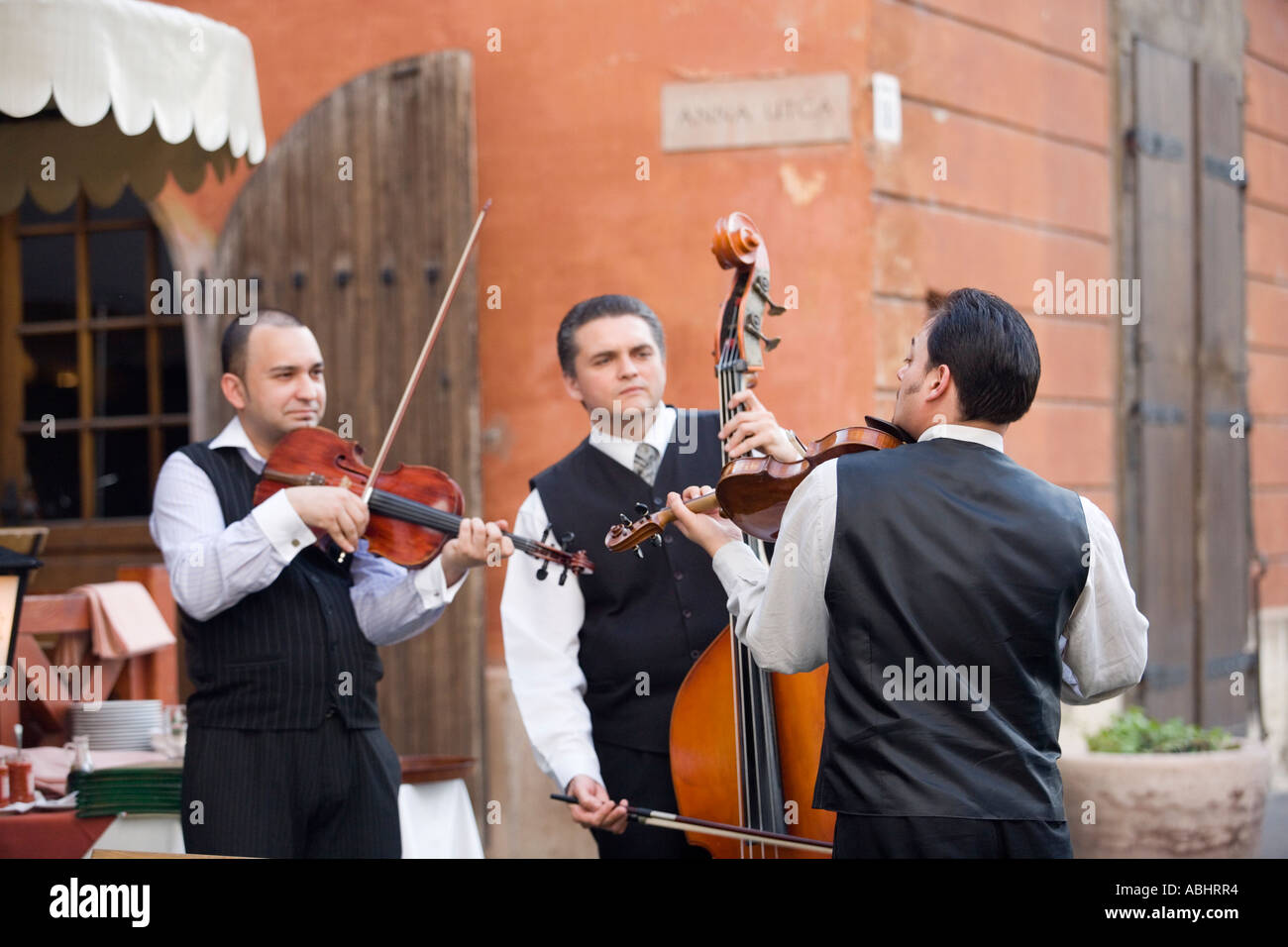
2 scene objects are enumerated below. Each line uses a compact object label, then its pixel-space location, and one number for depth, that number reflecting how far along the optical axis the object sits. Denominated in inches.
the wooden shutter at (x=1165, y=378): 240.2
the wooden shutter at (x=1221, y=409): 254.2
